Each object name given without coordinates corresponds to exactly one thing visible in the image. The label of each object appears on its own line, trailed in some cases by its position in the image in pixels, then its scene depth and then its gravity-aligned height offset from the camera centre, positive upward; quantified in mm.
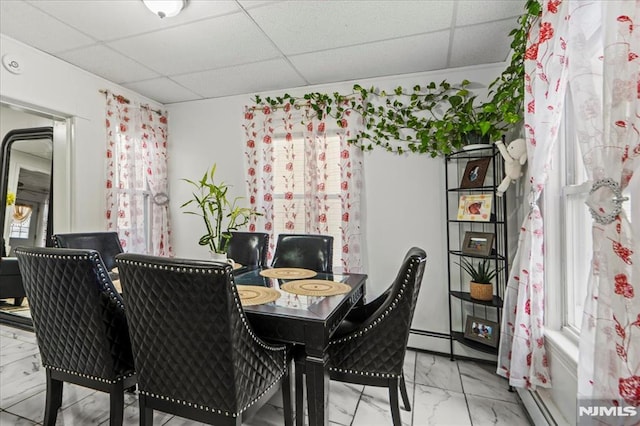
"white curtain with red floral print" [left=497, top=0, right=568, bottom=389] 1548 +77
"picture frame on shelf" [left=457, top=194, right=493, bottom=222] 2418 +61
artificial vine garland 2600 +934
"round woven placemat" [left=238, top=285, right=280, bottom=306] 1591 -431
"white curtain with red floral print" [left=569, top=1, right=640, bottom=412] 887 -62
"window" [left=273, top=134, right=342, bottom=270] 3133 +247
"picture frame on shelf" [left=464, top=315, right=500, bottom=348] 2387 -911
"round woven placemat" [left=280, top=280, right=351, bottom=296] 1787 -434
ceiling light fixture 1816 +1240
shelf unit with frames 2424 -198
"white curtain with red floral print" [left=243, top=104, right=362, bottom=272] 3025 +444
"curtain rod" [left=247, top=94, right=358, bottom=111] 3074 +1160
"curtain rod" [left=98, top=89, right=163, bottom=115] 3043 +1212
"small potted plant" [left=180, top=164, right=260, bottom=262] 1915 -146
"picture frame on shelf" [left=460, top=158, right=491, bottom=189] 2479 +340
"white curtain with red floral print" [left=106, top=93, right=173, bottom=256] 3111 +430
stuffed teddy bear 2133 +386
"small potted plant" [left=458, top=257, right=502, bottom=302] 2426 -533
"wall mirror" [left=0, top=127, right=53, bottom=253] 3668 +339
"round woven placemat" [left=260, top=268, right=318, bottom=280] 2196 -420
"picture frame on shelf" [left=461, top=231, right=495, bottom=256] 2465 -229
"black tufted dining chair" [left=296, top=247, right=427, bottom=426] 1494 -643
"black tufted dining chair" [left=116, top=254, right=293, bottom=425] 1162 -500
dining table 1387 -502
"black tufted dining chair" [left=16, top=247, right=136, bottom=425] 1400 -481
